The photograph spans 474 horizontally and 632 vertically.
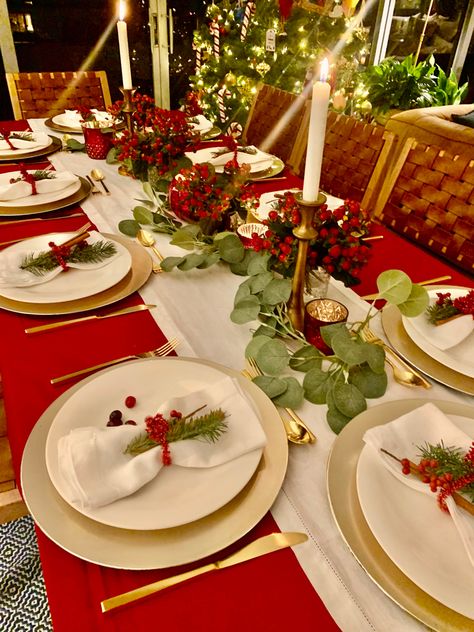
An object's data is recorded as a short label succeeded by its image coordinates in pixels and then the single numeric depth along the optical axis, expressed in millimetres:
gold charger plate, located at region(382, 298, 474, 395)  673
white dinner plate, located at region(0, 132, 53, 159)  1479
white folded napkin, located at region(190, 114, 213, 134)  1757
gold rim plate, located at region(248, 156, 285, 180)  1384
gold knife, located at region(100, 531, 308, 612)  430
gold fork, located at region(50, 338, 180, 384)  680
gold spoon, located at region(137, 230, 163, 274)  1010
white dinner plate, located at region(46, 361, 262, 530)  464
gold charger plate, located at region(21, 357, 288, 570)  445
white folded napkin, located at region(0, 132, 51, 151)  1513
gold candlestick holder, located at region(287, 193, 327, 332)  657
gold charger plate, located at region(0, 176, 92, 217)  1127
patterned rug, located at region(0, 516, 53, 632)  1093
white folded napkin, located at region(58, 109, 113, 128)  1818
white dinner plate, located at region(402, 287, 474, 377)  681
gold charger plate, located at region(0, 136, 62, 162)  1487
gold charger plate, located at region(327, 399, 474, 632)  409
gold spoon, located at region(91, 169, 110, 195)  1371
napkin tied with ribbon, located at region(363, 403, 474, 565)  509
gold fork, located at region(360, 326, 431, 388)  689
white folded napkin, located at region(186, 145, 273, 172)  1381
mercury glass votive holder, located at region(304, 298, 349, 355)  712
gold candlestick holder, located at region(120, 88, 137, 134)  1348
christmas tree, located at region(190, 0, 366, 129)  3150
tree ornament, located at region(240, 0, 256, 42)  3387
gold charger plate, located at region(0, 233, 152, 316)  800
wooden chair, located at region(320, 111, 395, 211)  1400
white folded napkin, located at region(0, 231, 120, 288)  819
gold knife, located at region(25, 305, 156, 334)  766
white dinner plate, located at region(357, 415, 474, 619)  415
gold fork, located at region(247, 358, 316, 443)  593
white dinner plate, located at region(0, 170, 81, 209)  1133
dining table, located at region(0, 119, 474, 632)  430
